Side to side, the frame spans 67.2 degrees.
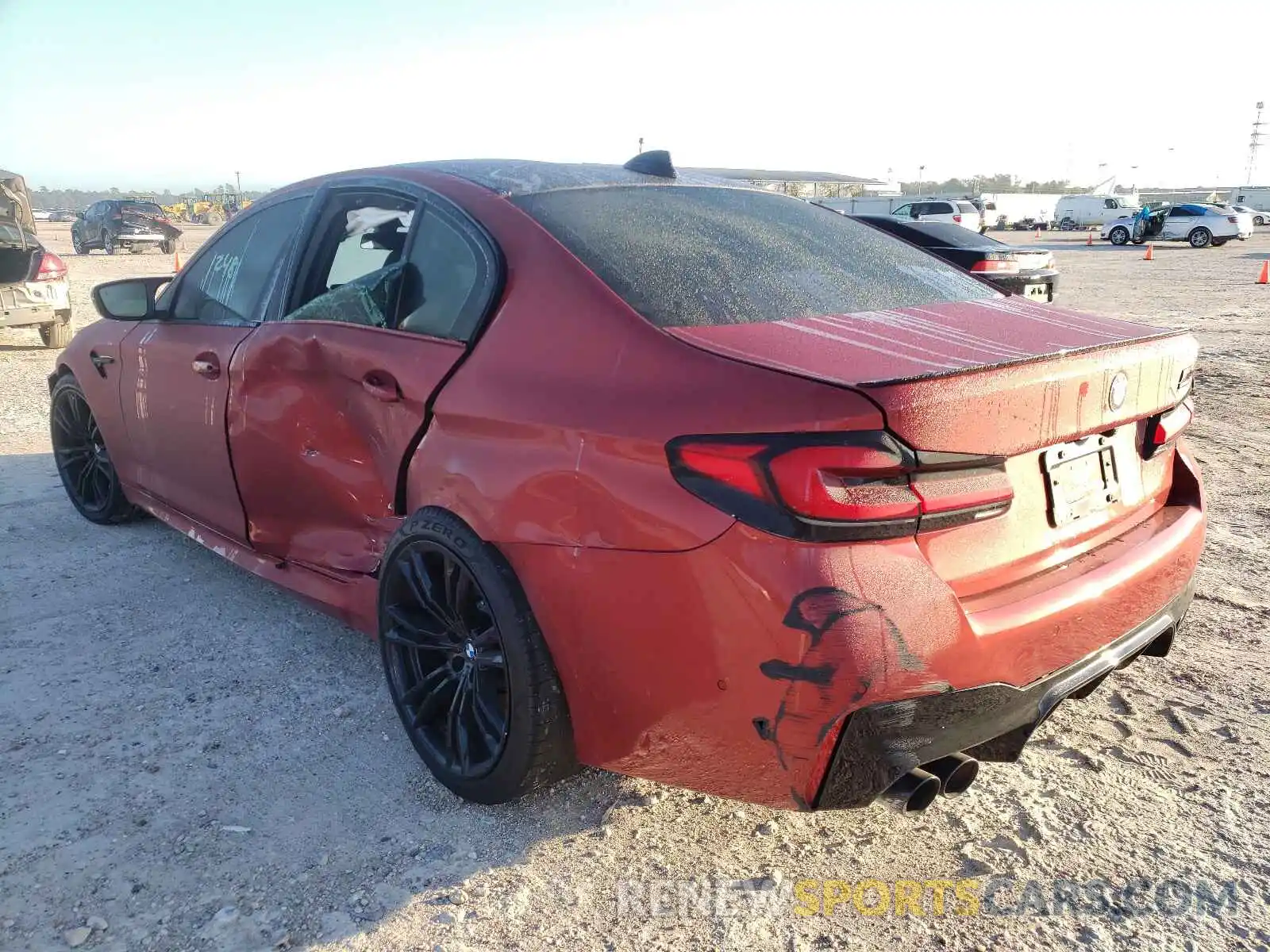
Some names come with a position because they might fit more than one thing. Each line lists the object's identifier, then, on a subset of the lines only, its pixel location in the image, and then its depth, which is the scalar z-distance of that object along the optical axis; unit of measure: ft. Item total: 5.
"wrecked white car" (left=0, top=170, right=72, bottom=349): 33.17
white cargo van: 166.50
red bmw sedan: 5.84
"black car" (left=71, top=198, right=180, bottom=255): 95.35
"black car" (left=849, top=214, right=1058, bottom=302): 29.91
